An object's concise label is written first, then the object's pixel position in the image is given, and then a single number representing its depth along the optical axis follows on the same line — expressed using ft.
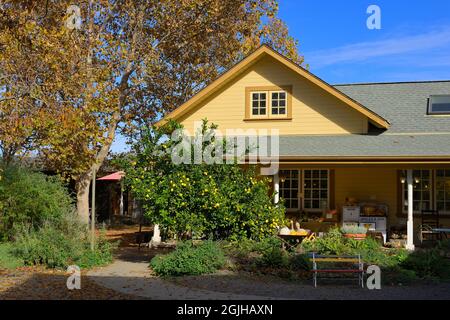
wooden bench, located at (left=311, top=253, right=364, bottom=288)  33.63
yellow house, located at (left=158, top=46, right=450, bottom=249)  52.70
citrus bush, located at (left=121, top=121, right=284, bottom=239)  40.16
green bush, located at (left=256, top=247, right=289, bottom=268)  37.99
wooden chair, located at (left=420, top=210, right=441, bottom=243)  51.26
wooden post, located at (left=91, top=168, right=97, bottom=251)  42.89
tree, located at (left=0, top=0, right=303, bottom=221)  54.85
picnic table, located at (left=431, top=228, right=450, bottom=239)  46.23
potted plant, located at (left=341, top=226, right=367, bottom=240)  47.51
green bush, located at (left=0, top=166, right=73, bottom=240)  48.91
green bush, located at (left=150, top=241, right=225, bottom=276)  36.58
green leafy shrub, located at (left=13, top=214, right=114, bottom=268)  40.14
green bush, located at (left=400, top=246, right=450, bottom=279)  36.78
